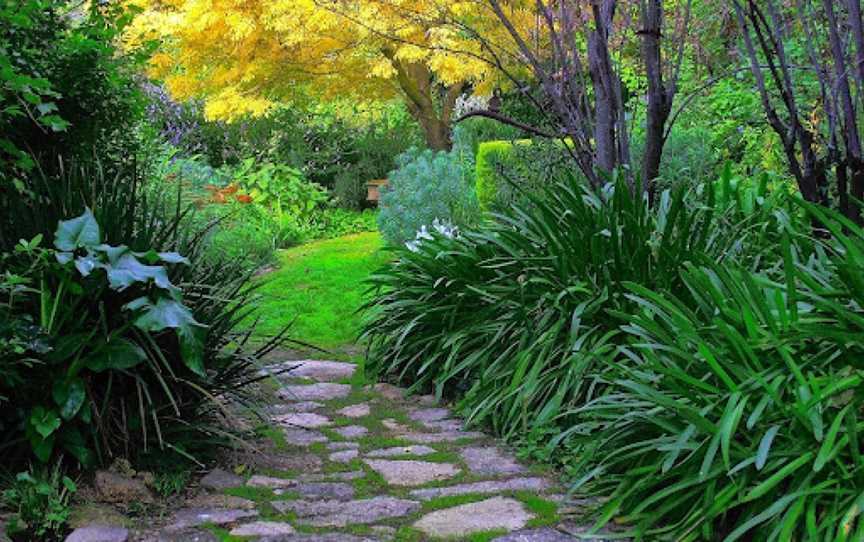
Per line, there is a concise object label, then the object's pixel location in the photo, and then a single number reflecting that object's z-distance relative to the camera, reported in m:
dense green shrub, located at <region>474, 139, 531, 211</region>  8.80
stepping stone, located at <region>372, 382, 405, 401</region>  5.20
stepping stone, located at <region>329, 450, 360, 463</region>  4.03
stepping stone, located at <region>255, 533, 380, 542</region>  3.05
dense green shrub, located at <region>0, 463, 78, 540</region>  2.99
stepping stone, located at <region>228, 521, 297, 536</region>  3.12
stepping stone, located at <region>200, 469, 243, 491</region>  3.57
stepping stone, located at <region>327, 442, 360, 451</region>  4.22
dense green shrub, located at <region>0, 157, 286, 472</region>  3.20
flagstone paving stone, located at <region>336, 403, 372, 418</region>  4.84
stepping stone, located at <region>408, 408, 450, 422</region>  4.75
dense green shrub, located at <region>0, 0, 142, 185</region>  3.57
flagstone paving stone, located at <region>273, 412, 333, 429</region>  4.61
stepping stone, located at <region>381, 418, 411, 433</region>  4.55
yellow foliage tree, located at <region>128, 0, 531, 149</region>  11.66
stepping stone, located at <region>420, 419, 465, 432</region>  4.54
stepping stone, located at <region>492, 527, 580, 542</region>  3.01
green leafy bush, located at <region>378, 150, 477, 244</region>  8.11
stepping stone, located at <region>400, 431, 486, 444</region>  4.32
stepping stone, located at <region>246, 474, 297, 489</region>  3.64
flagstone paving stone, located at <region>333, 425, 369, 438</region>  4.46
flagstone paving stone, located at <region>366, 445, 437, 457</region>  4.11
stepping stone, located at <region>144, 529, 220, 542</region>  3.05
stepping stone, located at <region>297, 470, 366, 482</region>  3.75
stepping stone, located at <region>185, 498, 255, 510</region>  3.38
